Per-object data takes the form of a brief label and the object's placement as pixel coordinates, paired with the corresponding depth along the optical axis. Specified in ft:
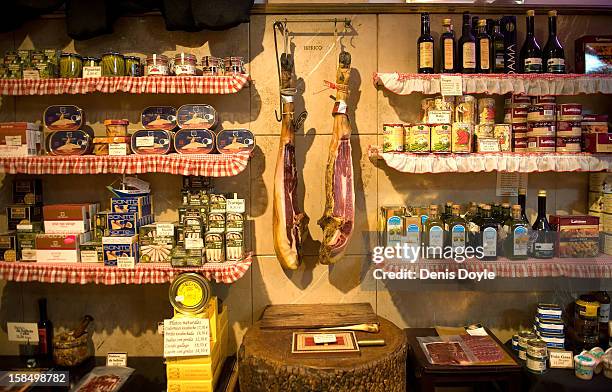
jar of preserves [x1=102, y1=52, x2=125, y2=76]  8.09
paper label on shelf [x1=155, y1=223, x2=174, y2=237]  7.98
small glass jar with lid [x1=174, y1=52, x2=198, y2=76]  8.02
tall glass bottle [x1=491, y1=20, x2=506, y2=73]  8.44
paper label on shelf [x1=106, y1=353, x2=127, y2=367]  8.70
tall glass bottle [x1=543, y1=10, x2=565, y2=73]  8.38
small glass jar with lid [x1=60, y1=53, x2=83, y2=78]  8.17
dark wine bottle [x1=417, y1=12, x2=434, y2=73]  8.39
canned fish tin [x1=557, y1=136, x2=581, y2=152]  8.22
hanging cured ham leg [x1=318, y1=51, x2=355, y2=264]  8.13
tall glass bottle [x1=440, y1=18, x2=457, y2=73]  8.35
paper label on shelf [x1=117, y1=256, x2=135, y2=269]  7.97
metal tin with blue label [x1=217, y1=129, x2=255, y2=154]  8.25
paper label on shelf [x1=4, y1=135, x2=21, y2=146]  8.27
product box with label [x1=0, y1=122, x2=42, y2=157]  8.25
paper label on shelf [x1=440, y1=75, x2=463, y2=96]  8.13
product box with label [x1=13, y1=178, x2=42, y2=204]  8.82
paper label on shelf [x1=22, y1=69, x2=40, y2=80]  8.17
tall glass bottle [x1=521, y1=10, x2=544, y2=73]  8.38
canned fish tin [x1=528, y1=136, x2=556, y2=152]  8.21
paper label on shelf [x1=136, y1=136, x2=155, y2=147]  8.17
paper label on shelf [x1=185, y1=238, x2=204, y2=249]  7.88
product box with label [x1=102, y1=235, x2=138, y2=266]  8.00
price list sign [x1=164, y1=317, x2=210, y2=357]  7.44
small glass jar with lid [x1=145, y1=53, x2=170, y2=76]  8.04
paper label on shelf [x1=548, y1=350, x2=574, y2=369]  7.86
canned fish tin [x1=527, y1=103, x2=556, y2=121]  8.16
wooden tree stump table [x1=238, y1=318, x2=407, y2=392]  6.69
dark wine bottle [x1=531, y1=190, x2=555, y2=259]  8.43
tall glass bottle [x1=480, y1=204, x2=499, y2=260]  8.29
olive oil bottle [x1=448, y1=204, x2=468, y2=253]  8.31
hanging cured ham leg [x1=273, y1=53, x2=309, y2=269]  8.11
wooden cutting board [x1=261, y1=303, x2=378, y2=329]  8.08
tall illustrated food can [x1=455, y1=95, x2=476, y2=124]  8.27
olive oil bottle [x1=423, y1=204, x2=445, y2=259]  8.31
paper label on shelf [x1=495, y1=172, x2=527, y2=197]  9.12
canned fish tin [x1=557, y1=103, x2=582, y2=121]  8.17
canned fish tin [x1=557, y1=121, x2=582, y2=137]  8.21
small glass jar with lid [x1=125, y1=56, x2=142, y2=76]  8.18
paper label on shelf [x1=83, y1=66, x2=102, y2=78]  8.13
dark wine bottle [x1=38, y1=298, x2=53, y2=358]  8.94
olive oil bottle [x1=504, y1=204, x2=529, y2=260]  8.33
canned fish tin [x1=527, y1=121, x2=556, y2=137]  8.18
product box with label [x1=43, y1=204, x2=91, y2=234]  8.25
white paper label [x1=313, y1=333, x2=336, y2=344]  7.41
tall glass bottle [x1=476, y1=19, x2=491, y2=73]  8.35
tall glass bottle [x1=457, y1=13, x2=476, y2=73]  8.30
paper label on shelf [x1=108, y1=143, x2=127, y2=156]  8.13
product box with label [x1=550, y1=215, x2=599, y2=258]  8.46
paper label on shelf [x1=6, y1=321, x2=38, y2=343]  8.92
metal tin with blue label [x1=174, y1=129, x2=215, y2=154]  8.16
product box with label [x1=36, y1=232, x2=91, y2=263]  8.17
